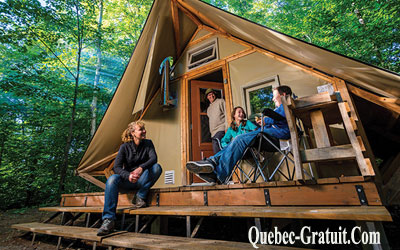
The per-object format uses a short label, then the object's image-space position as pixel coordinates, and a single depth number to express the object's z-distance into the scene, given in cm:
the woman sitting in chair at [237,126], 279
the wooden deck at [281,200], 113
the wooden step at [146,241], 118
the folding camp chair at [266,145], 201
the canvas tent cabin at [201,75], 240
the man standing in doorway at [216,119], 346
